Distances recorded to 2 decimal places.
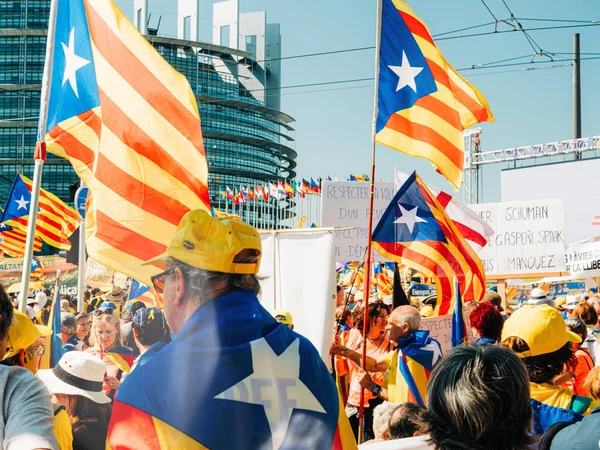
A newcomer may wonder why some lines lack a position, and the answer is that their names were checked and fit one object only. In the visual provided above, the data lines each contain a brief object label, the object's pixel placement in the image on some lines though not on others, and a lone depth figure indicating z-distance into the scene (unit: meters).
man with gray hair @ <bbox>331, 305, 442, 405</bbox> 4.62
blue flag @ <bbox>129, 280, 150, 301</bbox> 7.77
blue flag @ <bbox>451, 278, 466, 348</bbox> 5.08
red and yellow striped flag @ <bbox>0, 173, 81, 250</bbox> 13.02
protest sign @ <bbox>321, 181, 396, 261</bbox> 7.64
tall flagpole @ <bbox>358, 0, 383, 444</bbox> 4.75
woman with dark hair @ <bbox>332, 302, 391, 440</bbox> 5.73
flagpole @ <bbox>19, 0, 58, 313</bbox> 3.81
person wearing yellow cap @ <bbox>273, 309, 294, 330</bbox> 5.21
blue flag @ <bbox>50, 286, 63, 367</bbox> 4.44
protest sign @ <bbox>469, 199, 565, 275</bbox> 10.73
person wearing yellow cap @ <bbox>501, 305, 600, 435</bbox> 2.98
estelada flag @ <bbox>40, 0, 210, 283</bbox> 2.98
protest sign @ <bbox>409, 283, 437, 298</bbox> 12.34
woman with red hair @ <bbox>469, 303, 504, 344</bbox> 4.50
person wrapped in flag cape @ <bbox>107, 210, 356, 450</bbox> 1.89
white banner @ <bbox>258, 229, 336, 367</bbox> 5.25
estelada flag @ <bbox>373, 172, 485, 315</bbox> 5.91
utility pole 33.28
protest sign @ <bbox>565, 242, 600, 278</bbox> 11.30
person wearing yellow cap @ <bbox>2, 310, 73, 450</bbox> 2.53
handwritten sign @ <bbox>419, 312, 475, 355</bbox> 5.36
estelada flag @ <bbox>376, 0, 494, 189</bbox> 5.95
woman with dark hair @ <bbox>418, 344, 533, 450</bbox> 1.85
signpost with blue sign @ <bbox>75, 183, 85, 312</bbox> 5.26
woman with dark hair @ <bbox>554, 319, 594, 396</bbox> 4.43
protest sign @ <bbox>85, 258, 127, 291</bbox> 11.99
